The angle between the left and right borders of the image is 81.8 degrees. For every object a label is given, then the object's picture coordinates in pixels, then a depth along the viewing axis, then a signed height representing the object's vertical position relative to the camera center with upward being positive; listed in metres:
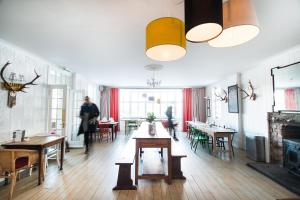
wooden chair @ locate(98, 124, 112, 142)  7.42 -0.87
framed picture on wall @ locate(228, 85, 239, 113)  5.93 +0.35
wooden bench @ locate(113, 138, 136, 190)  2.99 -1.17
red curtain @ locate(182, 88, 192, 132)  10.01 +0.20
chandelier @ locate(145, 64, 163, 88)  4.90 +1.22
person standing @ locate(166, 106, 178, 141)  7.77 -0.25
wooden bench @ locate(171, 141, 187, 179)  3.39 -1.13
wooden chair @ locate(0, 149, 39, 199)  2.66 -0.83
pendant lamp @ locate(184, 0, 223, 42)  1.33 +0.74
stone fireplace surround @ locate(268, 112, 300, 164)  3.65 -0.46
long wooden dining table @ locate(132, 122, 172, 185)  3.14 -0.63
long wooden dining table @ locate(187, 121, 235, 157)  4.83 -0.70
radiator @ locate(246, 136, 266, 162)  4.46 -1.03
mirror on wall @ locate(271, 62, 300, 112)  3.54 +0.47
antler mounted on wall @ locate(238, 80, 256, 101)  5.04 +0.50
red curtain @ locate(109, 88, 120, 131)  9.86 +0.32
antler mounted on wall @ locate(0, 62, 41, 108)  3.28 +0.45
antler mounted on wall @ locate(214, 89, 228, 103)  6.83 +0.49
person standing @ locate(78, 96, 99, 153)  5.46 -0.27
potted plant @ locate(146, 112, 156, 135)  3.59 -0.21
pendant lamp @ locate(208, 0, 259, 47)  1.47 +0.77
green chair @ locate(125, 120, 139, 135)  8.85 -0.74
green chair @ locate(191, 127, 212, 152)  5.60 -0.92
